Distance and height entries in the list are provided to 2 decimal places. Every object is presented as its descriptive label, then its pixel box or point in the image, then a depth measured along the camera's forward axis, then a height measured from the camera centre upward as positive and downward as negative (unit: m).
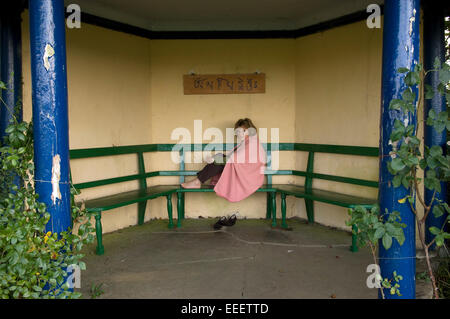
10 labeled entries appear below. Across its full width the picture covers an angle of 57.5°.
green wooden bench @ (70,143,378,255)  4.89 -0.74
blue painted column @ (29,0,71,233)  2.61 +0.21
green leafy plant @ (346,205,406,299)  2.35 -0.55
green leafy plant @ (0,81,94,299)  2.29 -0.63
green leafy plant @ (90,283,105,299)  3.46 -1.34
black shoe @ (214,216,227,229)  5.74 -1.23
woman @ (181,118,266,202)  5.68 -0.47
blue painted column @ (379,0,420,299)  2.49 +0.14
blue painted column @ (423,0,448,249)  4.21 +0.86
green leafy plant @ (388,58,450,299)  2.33 -0.09
